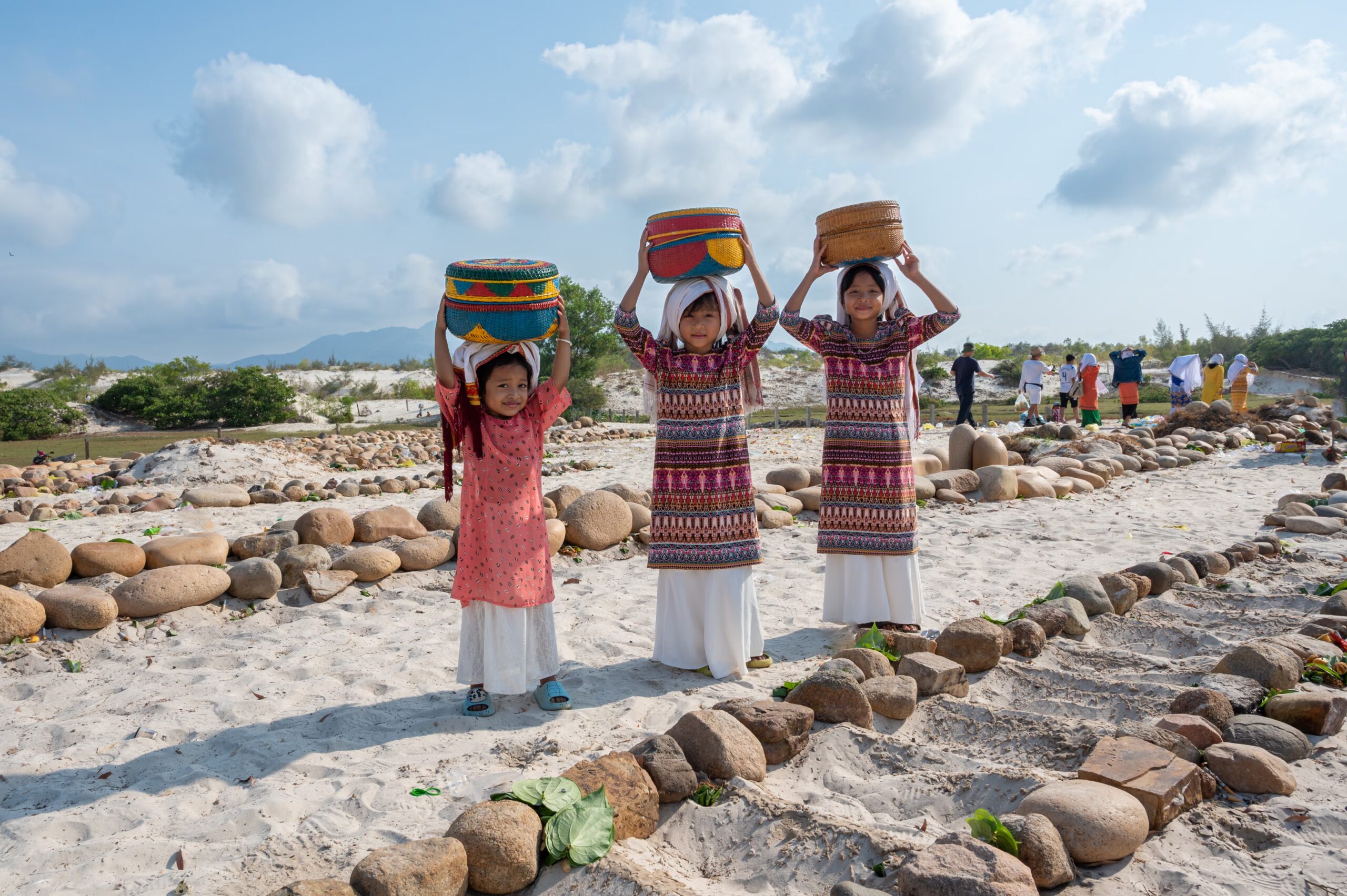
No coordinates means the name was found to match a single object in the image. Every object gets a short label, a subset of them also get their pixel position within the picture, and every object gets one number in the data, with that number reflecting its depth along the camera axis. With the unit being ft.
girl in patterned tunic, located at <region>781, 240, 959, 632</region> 16.55
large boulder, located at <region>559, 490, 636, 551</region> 23.81
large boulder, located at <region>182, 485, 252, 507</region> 32.55
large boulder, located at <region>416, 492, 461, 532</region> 24.82
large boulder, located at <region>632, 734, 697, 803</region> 10.03
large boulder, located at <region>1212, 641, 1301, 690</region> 12.27
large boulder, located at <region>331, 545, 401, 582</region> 20.88
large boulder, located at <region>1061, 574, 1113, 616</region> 16.96
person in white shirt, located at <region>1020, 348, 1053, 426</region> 62.18
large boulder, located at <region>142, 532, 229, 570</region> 20.71
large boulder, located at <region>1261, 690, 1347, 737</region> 11.06
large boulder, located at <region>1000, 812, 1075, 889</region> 8.23
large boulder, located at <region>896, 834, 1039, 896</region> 7.50
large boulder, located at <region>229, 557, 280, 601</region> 19.40
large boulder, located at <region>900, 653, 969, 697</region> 13.15
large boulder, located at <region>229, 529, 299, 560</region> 22.00
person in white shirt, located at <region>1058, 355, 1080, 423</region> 67.26
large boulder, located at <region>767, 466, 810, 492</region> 32.76
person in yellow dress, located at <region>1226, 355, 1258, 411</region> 62.08
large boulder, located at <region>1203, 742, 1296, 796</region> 9.68
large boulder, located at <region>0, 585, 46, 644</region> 16.22
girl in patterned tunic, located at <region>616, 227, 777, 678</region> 14.80
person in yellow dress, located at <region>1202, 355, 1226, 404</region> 68.74
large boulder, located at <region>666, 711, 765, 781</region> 10.43
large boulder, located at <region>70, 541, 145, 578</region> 19.90
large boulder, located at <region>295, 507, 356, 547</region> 22.94
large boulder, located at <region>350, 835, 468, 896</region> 7.98
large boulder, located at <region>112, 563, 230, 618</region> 18.01
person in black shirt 55.93
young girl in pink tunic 13.06
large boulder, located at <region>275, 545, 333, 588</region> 20.18
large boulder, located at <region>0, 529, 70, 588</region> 18.98
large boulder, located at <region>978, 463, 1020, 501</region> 32.71
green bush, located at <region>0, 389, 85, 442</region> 67.87
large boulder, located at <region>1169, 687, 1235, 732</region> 11.20
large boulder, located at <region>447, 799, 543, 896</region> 8.51
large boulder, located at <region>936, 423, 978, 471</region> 37.01
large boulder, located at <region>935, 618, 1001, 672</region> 14.32
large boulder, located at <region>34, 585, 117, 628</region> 17.02
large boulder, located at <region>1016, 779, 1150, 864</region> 8.50
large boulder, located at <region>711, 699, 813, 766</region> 11.18
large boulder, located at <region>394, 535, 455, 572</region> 22.15
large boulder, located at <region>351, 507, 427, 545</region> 23.56
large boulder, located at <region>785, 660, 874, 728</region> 12.07
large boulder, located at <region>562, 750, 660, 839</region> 9.38
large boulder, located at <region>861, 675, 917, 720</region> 12.44
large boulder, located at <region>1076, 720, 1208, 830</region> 9.05
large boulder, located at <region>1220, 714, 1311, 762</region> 10.48
